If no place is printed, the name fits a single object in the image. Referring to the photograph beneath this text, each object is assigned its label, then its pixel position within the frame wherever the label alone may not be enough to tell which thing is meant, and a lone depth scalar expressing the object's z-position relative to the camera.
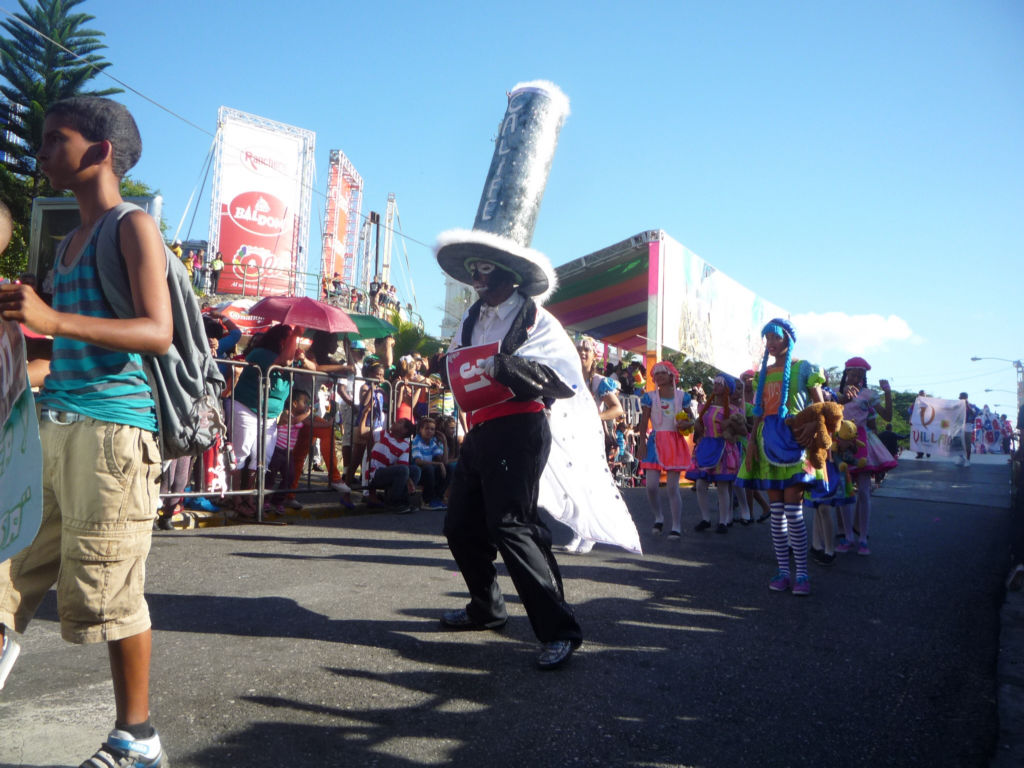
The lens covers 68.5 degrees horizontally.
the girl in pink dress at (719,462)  8.39
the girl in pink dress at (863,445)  7.22
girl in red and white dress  7.88
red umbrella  8.27
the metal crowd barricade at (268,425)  6.96
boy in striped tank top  2.03
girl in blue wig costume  5.36
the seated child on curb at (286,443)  7.54
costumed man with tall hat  3.45
